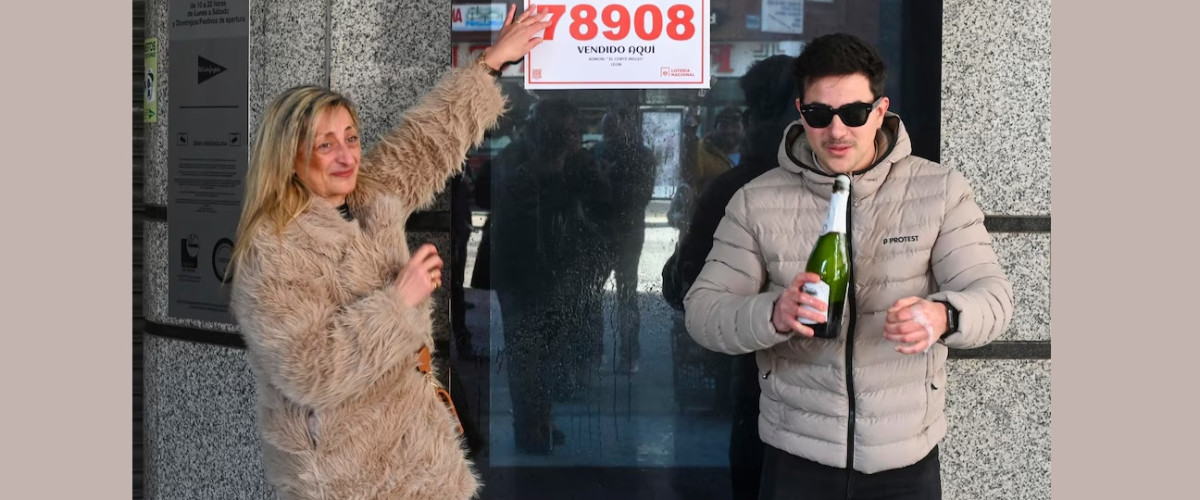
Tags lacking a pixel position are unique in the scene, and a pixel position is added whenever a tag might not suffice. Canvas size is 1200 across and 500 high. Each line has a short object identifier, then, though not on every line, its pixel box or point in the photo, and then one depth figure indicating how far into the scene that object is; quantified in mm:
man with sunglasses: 3127
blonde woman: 3141
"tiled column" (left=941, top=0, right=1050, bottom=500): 3980
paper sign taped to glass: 3689
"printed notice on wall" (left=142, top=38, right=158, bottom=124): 4574
